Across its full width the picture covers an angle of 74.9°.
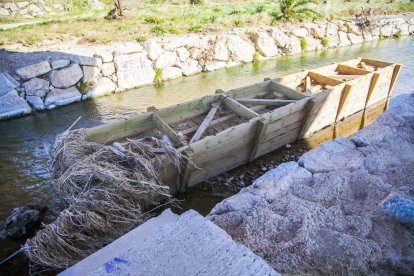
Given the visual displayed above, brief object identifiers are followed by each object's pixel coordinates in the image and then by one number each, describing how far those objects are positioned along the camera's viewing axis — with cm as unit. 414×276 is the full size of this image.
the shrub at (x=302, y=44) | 1502
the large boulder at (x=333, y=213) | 234
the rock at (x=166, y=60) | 1079
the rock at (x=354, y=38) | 1720
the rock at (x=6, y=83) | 805
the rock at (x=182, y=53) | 1134
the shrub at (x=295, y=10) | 1621
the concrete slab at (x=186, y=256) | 195
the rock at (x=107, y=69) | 978
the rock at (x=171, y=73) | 1090
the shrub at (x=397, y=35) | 1881
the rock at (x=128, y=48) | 1005
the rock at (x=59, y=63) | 890
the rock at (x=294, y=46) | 1452
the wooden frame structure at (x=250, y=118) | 511
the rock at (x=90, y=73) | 944
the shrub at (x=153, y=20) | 1348
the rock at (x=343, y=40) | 1677
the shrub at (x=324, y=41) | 1588
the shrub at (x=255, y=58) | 1327
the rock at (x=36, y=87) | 850
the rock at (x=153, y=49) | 1055
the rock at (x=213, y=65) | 1189
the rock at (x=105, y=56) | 966
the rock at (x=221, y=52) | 1216
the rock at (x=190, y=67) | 1141
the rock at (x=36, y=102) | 848
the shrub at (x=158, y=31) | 1210
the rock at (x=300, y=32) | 1501
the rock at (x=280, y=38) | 1407
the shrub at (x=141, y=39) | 1097
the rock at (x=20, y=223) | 446
